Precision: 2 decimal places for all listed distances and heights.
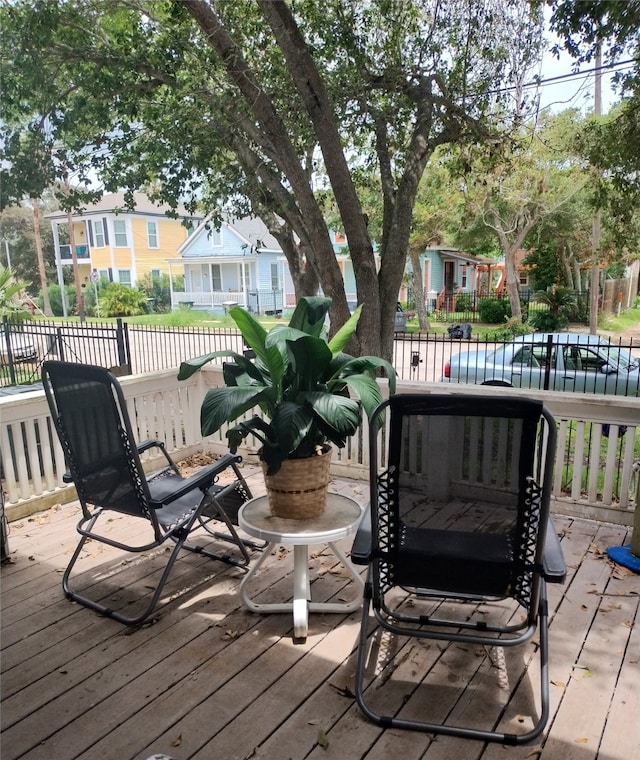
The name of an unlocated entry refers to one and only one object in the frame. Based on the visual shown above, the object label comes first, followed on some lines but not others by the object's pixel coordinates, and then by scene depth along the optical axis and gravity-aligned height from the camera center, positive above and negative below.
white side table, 2.24 -0.99
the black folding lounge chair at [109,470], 2.35 -0.78
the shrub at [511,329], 13.61 -1.24
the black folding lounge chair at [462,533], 1.74 -0.80
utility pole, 9.38 +0.42
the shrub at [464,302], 19.11 -0.66
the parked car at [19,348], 8.09 -0.80
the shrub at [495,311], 17.25 -0.89
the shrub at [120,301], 17.28 -0.30
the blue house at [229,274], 20.61 +0.56
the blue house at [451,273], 21.41 +0.43
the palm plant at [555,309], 15.38 -0.82
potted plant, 2.16 -0.43
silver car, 6.54 -1.04
